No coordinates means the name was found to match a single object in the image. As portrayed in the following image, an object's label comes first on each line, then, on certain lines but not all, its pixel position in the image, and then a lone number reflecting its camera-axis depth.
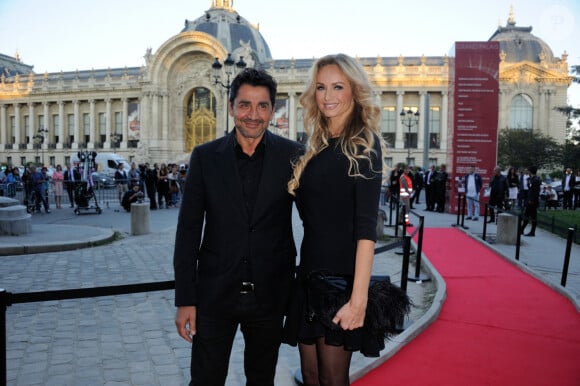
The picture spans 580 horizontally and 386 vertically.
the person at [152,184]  19.16
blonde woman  2.24
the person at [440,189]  19.06
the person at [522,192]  18.11
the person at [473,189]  15.94
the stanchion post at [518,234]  8.63
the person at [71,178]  19.07
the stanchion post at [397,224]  11.89
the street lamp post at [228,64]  20.23
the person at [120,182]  21.32
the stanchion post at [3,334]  2.45
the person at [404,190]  13.23
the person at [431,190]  19.58
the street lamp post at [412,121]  51.49
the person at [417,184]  24.73
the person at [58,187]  19.03
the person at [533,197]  13.19
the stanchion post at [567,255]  6.75
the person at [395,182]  17.20
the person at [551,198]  21.23
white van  38.78
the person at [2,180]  18.62
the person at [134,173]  22.04
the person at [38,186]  17.16
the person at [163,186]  20.50
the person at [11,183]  19.27
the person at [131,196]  17.48
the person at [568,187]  20.19
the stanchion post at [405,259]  4.95
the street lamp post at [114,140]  60.09
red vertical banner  17.31
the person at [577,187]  20.21
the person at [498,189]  14.28
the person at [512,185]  16.27
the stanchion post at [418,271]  7.08
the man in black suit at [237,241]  2.44
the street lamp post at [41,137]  63.26
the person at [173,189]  21.53
